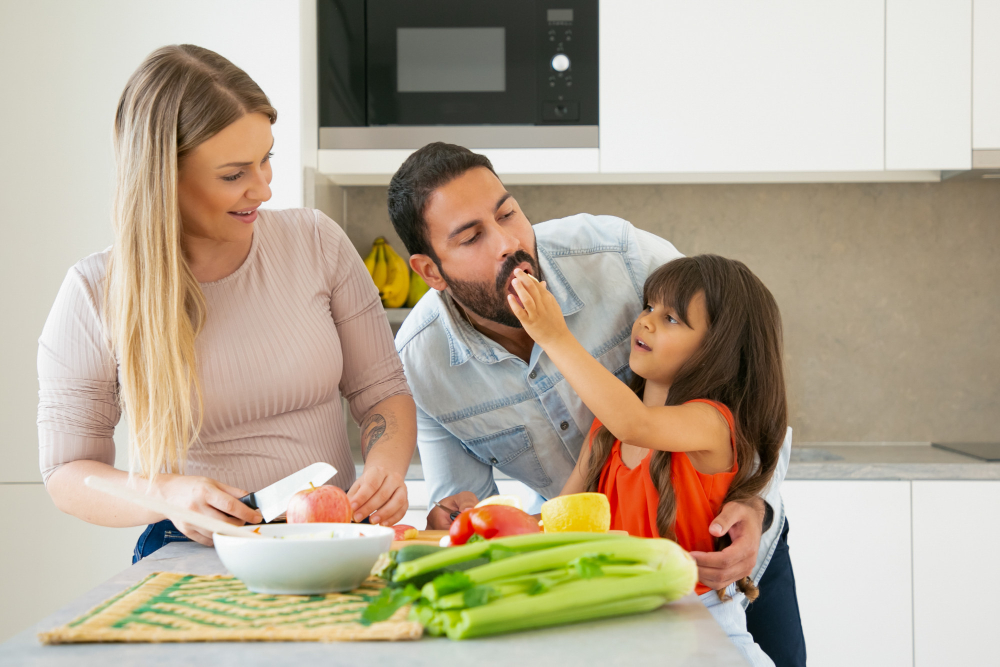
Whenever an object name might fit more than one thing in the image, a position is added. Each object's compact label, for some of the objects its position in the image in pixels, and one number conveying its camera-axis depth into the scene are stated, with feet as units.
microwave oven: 7.99
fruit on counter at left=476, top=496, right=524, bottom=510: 3.15
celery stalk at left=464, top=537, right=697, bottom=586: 2.17
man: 4.60
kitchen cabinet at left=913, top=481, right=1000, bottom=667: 7.22
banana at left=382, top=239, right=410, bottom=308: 8.54
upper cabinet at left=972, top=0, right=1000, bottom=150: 7.69
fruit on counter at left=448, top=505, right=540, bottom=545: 2.80
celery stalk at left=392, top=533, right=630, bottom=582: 2.21
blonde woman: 3.72
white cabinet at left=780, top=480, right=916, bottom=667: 7.29
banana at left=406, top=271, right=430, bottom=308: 8.71
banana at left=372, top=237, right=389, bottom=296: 8.67
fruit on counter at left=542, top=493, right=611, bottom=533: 2.87
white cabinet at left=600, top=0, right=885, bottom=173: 7.75
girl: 3.94
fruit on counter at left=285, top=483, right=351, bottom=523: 3.14
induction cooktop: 7.70
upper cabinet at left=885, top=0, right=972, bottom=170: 7.70
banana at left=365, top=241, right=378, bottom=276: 8.78
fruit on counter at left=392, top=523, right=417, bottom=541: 3.27
